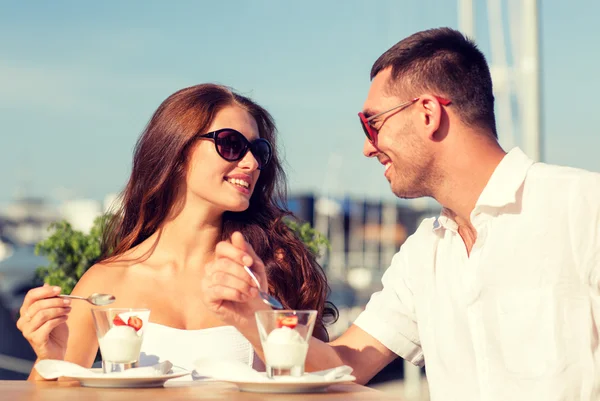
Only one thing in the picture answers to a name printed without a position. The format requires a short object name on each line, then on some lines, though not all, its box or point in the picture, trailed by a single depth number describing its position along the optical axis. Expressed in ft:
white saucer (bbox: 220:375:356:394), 7.57
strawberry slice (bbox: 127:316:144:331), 8.33
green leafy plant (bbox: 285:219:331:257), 17.31
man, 8.71
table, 7.38
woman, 12.44
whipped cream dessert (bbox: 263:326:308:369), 7.63
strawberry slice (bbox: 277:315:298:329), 7.66
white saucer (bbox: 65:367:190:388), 7.97
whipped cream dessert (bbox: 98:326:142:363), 8.25
